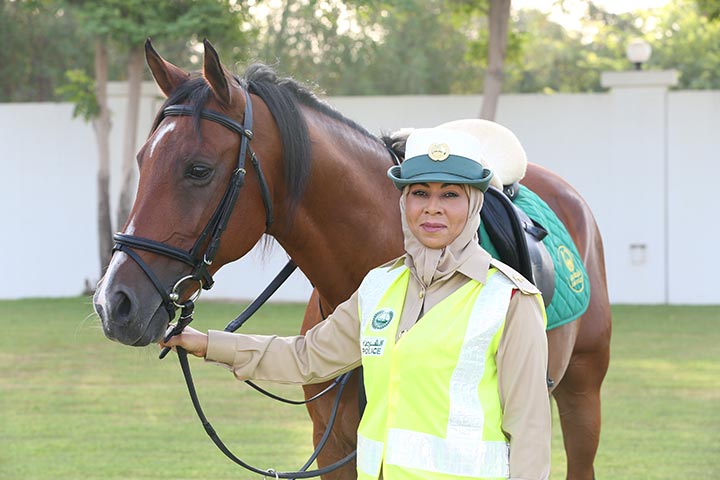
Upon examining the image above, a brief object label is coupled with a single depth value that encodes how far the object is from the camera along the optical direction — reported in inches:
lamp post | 529.7
